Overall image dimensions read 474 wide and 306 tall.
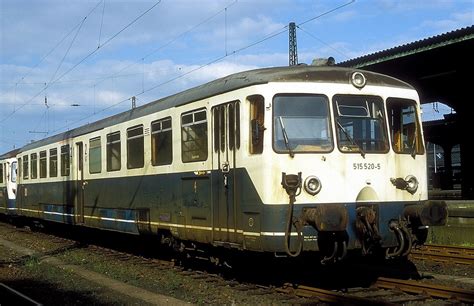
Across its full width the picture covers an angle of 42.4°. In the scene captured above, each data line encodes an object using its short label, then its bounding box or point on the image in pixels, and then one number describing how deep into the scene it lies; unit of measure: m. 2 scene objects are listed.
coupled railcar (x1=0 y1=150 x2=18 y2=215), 25.14
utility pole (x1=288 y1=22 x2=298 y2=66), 29.19
